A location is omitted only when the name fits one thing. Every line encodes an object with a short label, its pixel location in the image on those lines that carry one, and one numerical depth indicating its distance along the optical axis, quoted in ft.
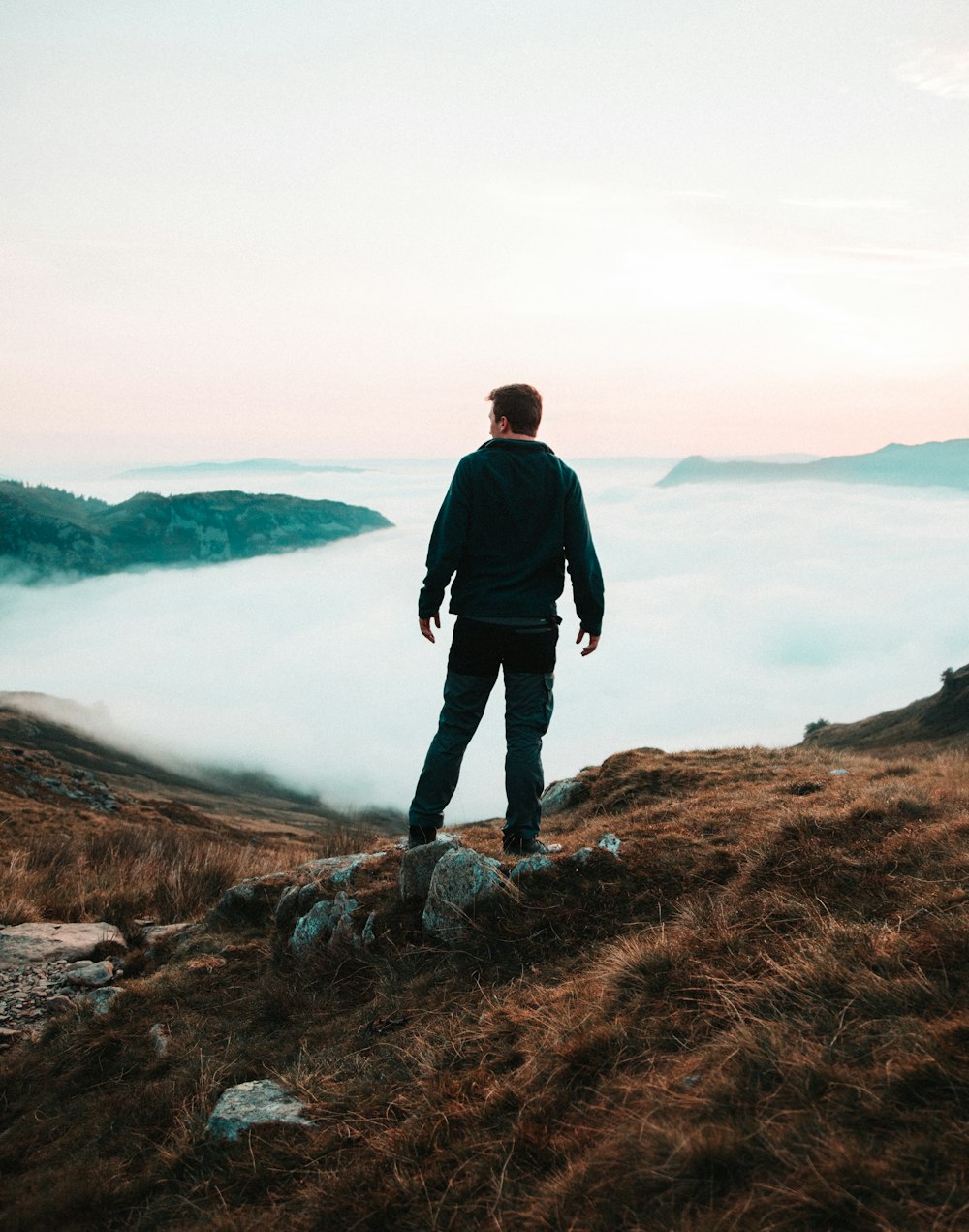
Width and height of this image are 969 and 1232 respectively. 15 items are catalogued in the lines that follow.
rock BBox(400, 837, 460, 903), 17.84
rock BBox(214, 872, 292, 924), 21.45
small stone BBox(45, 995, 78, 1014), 17.33
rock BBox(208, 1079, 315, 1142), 10.96
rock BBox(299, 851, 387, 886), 19.84
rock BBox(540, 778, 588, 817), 34.94
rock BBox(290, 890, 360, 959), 17.21
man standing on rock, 20.12
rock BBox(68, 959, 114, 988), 19.16
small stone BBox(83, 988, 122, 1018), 16.56
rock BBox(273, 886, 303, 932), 19.60
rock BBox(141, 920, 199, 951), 21.79
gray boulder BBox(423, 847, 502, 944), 16.07
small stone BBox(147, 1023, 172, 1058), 14.43
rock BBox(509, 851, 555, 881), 16.88
